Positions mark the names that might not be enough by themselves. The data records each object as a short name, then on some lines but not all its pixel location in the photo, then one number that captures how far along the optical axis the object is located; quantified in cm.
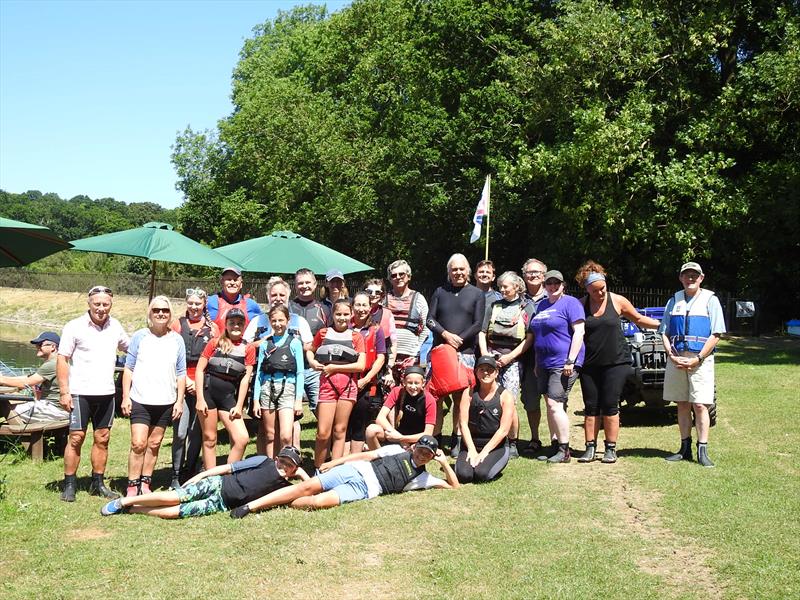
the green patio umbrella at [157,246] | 994
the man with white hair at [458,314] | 844
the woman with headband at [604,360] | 806
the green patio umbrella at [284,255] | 1080
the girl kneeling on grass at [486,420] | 759
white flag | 1980
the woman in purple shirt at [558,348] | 805
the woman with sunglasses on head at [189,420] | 760
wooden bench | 878
